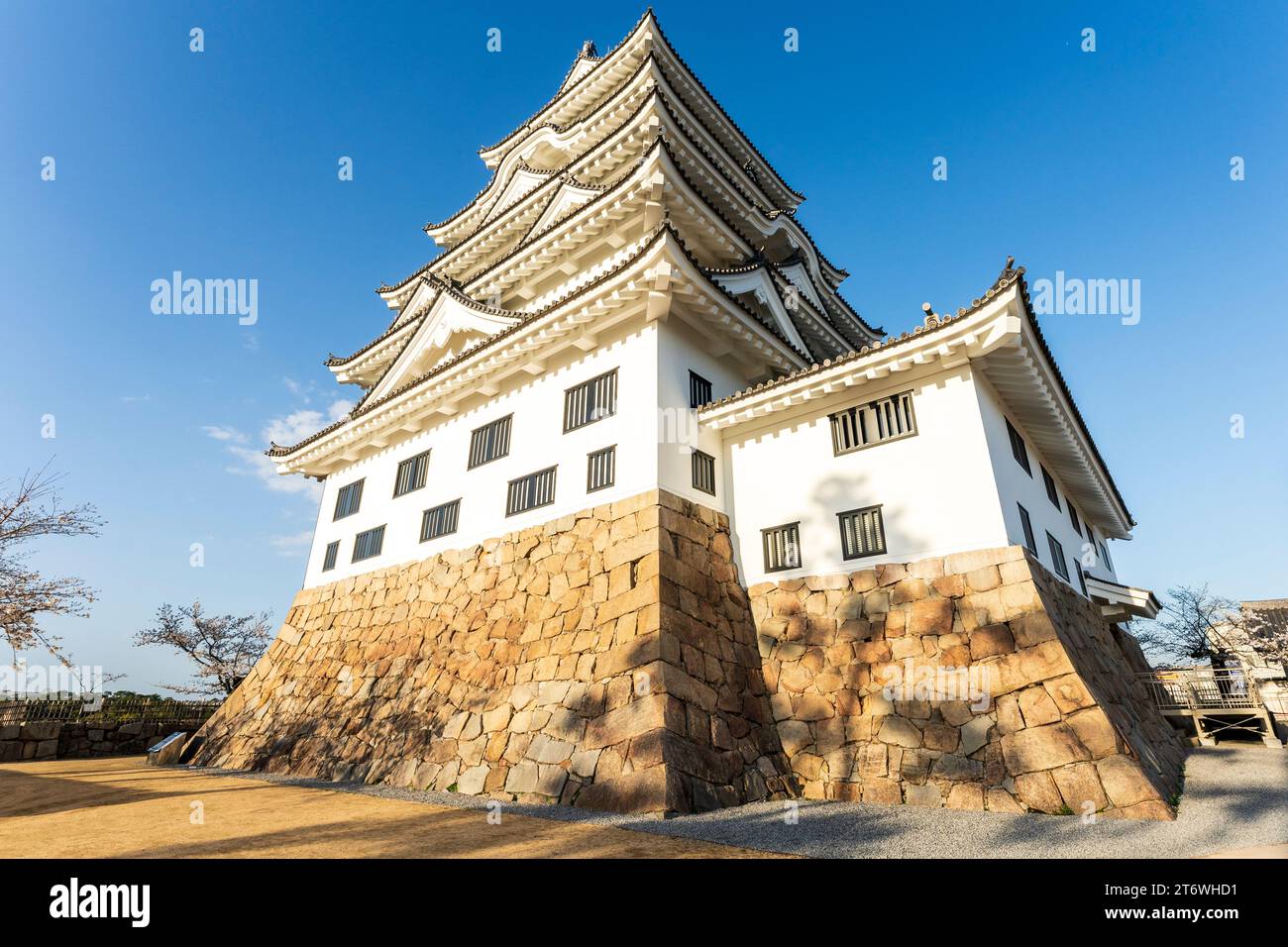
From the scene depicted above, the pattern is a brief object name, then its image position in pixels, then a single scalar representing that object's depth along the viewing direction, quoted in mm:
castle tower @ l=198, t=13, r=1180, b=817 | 7613
